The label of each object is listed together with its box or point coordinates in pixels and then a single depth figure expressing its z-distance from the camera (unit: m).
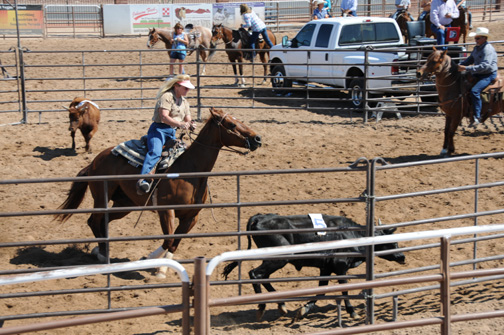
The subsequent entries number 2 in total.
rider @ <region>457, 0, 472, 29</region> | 17.98
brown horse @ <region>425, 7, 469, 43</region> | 17.92
